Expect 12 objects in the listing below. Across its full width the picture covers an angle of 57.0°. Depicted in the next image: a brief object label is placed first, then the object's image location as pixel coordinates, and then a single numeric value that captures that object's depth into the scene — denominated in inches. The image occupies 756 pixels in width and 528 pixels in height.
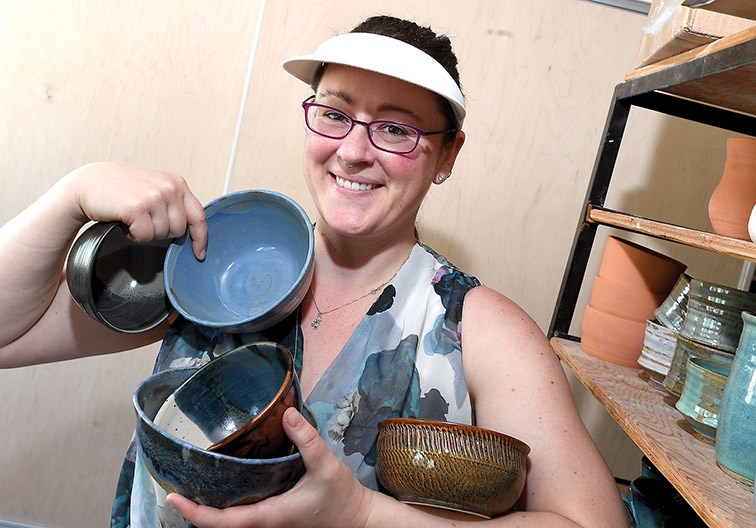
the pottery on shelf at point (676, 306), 58.4
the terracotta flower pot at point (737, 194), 51.0
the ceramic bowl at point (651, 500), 53.2
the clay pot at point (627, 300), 64.8
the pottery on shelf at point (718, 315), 48.3
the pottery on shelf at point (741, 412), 37.8
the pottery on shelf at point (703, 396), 44.1
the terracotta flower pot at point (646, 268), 64.4
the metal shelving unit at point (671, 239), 39.1
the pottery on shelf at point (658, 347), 58.3
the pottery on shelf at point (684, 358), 46.1
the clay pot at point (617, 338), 65.0
